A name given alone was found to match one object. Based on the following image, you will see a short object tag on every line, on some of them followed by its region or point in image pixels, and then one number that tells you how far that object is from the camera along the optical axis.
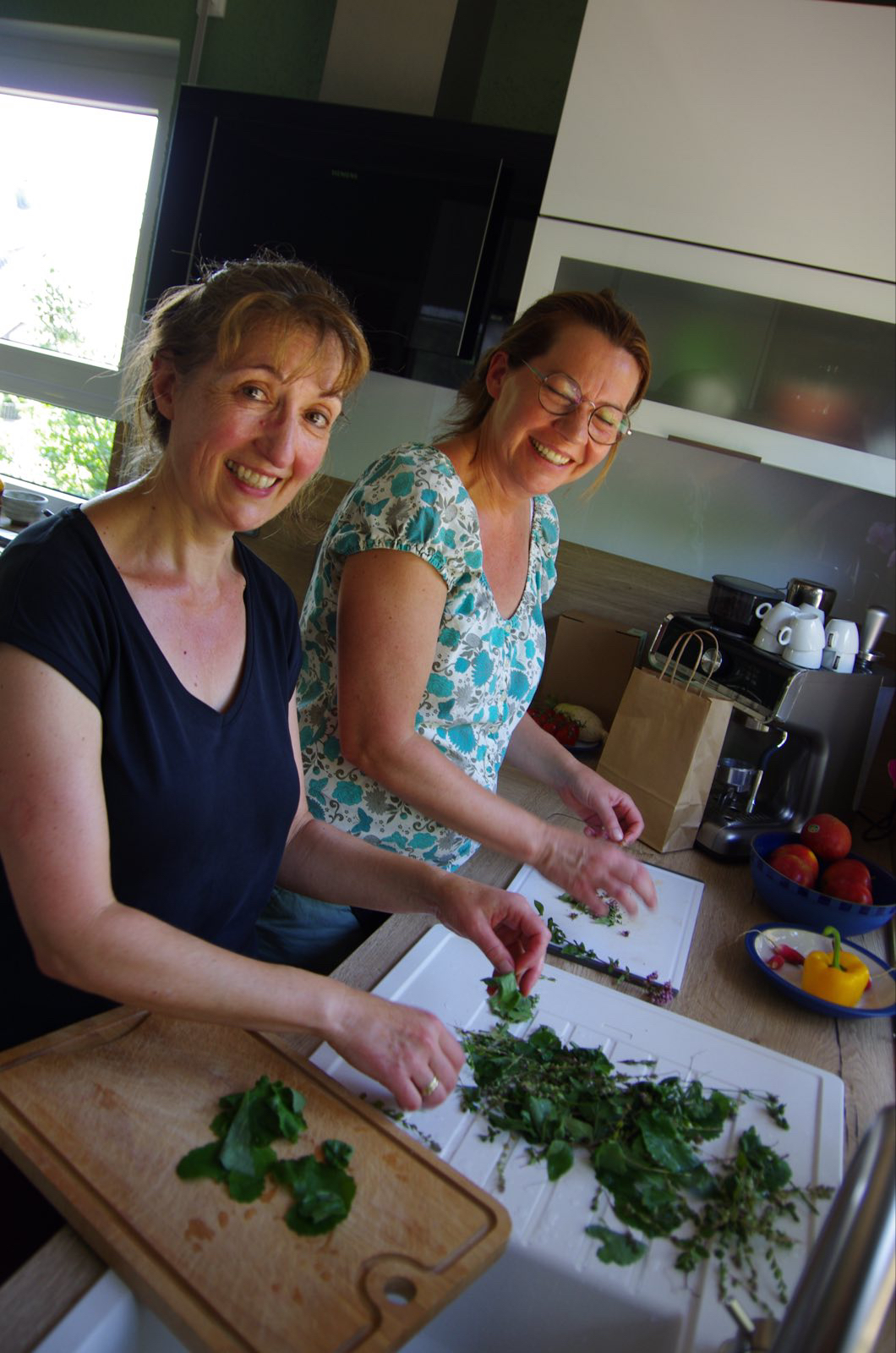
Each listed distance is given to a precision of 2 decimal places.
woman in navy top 0.77
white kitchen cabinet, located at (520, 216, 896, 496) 1.83
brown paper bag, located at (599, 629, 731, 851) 1.54
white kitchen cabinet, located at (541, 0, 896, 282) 1.72
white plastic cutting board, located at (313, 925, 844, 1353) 0.74
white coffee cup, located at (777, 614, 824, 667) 1.76
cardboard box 2.22
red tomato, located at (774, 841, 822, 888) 1.42
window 2.92
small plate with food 1.16
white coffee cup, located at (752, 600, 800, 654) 1.80
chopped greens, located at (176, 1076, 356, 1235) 0.69
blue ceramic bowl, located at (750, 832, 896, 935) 1.34
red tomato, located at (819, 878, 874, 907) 1.35
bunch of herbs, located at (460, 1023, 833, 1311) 0.78
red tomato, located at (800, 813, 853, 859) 1.46
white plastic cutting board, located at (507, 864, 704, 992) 1.22
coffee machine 1.67
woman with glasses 1.19
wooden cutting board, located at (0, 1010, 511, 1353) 0.62
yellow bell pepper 1.16
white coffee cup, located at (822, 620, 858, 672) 1.82
